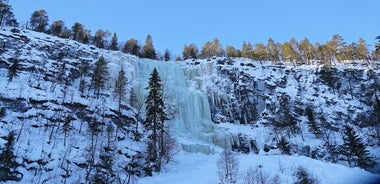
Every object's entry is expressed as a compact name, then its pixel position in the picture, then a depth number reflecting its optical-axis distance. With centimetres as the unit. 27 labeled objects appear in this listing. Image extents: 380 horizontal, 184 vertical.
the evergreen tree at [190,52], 7500
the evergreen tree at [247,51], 7557
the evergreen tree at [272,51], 7443
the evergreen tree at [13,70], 3945
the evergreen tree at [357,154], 3994
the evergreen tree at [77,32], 6738
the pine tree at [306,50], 7562
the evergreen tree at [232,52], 7452
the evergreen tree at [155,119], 3078
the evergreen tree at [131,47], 6944
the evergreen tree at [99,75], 4400
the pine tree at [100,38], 6944
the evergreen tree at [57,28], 6569
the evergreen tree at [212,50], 7469
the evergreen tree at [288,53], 7429
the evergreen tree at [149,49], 6956
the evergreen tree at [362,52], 7195
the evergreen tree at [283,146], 4478
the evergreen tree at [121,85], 4362
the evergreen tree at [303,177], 2261
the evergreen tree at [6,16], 5984
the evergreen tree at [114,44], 6931
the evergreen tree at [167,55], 7639
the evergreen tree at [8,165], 2356
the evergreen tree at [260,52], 7321
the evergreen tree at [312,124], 4925
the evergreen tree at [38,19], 6644
